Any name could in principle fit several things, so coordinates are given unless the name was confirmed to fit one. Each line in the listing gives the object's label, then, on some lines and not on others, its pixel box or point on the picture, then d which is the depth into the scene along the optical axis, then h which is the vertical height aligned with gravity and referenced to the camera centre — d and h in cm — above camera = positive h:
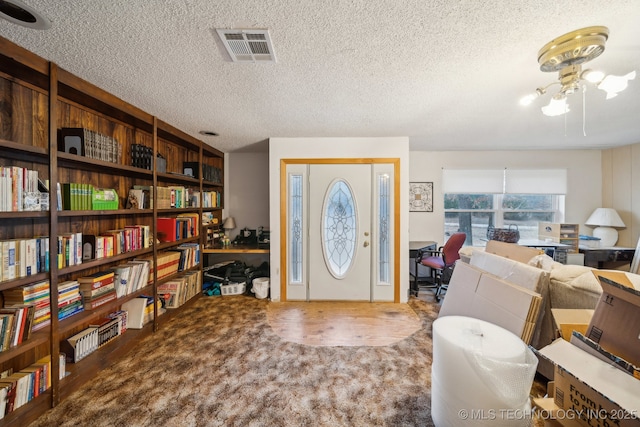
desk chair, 319 -72
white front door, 324 -30
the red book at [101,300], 188 -77
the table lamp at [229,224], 399 -22
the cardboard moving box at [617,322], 110 -57
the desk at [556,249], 340 -57
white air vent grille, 127 +100
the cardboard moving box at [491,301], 159 -73
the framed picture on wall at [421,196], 413 +28
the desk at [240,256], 373 -80
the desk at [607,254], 342 -65
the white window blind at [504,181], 396 +53
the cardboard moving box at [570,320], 139 -69
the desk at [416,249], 348 -61
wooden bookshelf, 147 +38
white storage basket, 347 -118
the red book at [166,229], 281 -22
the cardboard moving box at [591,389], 91 -77
